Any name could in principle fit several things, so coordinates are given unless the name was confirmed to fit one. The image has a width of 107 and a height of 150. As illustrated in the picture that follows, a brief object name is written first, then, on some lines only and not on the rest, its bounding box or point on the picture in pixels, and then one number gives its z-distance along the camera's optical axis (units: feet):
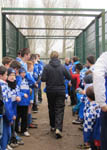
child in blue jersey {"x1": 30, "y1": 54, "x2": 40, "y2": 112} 26.78
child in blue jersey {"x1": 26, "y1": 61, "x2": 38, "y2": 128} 20.21
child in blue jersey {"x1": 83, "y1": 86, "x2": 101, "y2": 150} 12.85
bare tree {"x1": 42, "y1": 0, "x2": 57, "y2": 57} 90.22
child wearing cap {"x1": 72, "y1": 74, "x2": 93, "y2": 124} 16.42
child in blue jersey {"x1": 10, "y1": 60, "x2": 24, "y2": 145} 17.72
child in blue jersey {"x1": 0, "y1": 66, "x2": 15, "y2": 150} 14.14
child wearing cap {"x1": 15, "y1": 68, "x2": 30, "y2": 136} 18.89
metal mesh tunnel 27.55
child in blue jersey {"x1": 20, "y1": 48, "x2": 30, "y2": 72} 21.61
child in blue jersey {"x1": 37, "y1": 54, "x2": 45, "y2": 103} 31.43
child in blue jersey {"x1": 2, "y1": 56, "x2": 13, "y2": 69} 18.44
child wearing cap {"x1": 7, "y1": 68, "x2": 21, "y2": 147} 15.72
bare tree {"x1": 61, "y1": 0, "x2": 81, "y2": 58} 75.02
